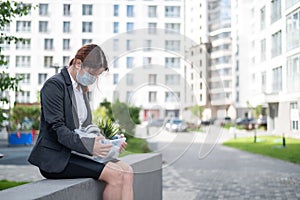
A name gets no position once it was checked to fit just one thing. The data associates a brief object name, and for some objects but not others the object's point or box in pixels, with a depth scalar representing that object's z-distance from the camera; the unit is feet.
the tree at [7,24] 10.43
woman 5.12
